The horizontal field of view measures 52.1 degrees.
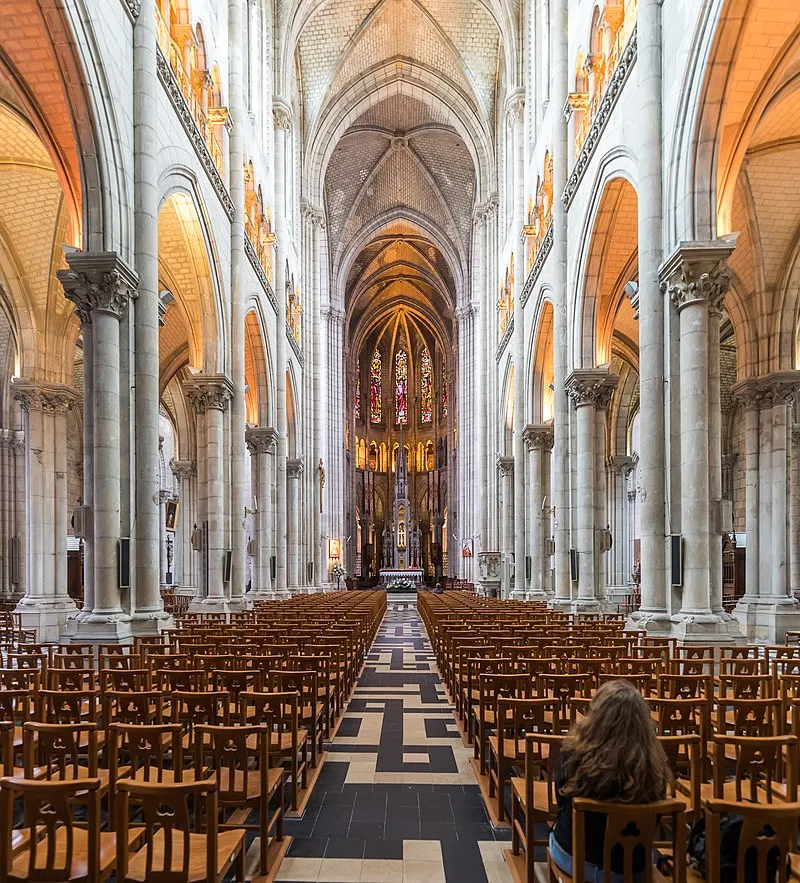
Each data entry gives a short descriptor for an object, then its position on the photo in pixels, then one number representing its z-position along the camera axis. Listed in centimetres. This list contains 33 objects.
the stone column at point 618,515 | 3466
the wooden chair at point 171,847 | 338
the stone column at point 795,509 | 2400
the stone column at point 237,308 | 2161
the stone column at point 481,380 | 4106
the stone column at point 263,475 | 2766
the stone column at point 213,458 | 2031
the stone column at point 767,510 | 1861
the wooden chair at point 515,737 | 566
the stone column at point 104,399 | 1241
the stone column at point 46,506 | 2000
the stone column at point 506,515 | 3312
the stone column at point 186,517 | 3581
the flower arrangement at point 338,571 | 4634
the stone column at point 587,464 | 1908
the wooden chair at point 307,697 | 670
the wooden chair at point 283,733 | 579
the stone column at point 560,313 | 2105
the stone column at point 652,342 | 1315
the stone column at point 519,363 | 2833
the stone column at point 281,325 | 2956
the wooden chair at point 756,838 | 311
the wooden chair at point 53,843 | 337
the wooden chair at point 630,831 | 313
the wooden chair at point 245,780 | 451
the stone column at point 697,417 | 1209
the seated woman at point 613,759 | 322
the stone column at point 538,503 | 2670
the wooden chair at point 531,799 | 431
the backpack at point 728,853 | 340
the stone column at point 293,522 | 3341
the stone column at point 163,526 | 4409
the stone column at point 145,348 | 1338
